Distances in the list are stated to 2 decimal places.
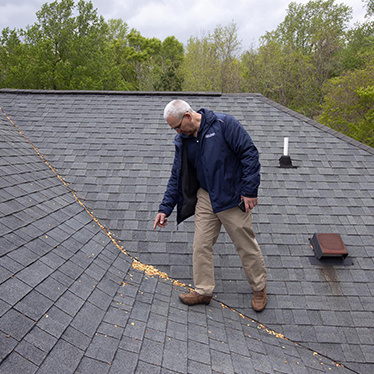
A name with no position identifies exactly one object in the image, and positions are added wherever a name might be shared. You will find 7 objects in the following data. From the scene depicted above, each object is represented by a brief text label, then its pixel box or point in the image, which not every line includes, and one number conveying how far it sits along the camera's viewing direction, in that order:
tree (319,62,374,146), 10.99
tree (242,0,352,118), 20.91
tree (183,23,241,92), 21.17
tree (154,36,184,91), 23.00
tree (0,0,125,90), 18.59
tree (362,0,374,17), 21.35
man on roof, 2.24
